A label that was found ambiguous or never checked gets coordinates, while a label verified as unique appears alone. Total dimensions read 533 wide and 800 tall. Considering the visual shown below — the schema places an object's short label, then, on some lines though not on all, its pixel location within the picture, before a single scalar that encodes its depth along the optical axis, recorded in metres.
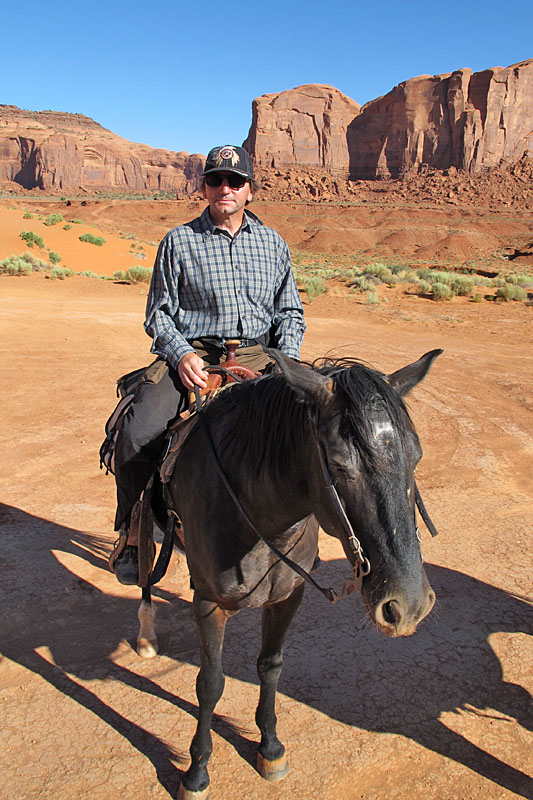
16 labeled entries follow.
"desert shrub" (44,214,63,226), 36.49
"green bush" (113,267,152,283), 23.58
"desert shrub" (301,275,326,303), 21.39
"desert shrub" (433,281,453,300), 20.78
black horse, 1.71
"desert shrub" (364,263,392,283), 27.24
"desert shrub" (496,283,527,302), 20.56
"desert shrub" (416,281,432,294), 22.50
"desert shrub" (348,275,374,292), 23.48
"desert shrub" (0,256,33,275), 22.44
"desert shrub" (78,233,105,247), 32.53
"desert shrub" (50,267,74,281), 22.77
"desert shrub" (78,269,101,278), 24.98
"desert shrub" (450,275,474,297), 21.99
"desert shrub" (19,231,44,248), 29.09
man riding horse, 3.07
